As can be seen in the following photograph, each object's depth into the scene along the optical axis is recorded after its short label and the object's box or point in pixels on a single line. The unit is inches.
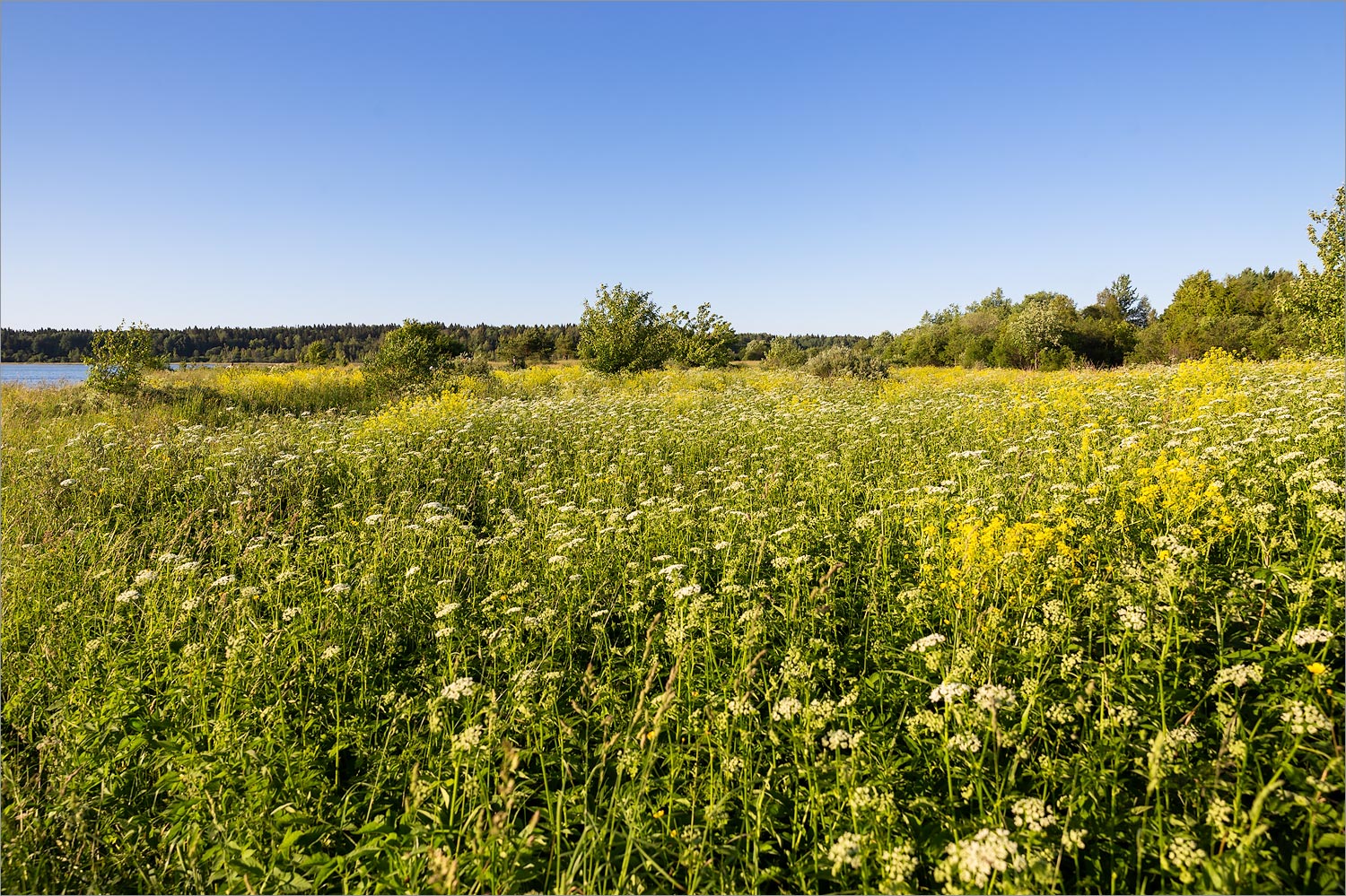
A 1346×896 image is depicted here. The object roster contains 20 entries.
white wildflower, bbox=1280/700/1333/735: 80.1
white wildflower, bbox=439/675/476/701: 102.0
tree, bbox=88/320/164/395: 626.5
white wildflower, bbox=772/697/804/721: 94.9
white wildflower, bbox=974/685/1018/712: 82.2
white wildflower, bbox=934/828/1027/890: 66.5
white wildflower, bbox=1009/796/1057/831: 75.7
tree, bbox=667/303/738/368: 1254.9
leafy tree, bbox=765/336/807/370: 1718.6
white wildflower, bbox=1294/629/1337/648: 94.0
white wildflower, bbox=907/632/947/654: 102.0
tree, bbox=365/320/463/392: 807.7
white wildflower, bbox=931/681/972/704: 88.6
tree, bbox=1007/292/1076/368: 1925.4
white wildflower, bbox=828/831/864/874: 74.1
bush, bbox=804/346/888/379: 1154.0
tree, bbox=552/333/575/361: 2434.1
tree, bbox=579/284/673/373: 1071.6
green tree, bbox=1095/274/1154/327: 3676.2
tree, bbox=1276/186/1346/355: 681.0
